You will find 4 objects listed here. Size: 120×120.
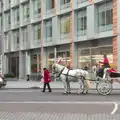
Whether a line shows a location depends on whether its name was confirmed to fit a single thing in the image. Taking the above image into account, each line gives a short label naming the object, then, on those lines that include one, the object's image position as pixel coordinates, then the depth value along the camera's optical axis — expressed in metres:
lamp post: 42.62
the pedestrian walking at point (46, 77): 26.66
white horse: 23.92
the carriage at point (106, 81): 22.47
